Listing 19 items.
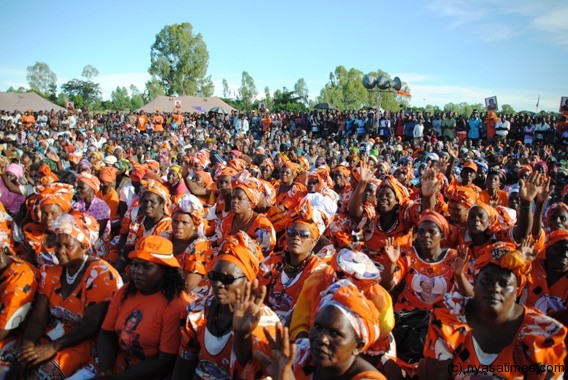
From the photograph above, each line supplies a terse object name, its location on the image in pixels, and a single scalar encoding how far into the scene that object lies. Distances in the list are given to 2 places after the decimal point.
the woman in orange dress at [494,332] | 2.32
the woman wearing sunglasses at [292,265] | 3.51
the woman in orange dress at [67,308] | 3.11
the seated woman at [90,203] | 5.82
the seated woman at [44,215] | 4.64
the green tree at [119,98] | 66.31
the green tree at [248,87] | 78.62
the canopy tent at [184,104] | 37.03
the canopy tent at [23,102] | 34.00
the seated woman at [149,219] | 4.76
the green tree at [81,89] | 79.06
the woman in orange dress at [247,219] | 4.47
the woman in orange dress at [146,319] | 2.89
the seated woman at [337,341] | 2.05
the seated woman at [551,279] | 3.31
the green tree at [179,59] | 62.09
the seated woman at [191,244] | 3.77
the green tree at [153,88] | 64.06
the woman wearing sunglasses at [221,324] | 2.56
